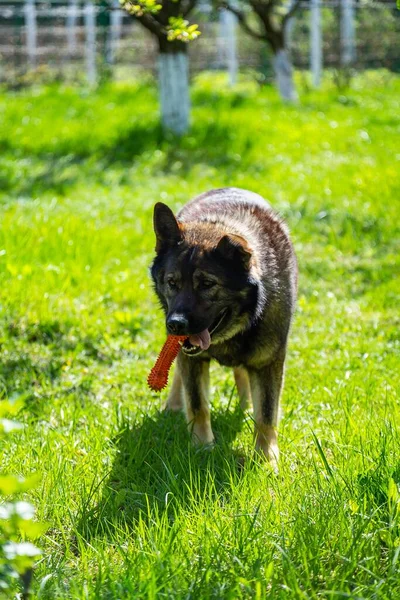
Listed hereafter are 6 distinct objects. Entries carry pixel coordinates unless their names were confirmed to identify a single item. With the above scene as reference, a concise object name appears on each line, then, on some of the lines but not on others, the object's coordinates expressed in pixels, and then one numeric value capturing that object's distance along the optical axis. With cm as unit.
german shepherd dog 404
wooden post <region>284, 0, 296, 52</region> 1895
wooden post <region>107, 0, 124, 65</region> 2000
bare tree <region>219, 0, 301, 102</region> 1509
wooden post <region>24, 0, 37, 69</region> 2013
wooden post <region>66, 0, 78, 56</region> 2011
